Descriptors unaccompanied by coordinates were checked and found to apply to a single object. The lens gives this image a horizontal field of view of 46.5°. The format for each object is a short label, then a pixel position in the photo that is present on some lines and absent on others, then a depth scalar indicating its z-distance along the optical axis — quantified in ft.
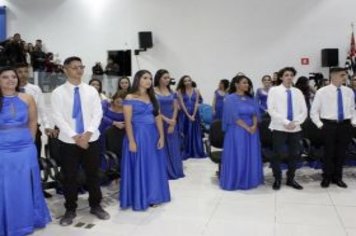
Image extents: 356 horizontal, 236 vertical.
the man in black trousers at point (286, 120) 17.20
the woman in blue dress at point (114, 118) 17.42
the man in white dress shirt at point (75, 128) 13.28
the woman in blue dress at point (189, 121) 24.85
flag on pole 36.68
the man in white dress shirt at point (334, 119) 17.35
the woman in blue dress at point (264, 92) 29.14
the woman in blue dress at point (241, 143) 17.69
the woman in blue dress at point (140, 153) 14.94
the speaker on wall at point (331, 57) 36.47
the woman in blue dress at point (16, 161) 11.97
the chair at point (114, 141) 17.07
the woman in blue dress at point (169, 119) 19.61
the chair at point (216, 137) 19.57
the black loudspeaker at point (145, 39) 41.68
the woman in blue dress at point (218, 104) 30.12
